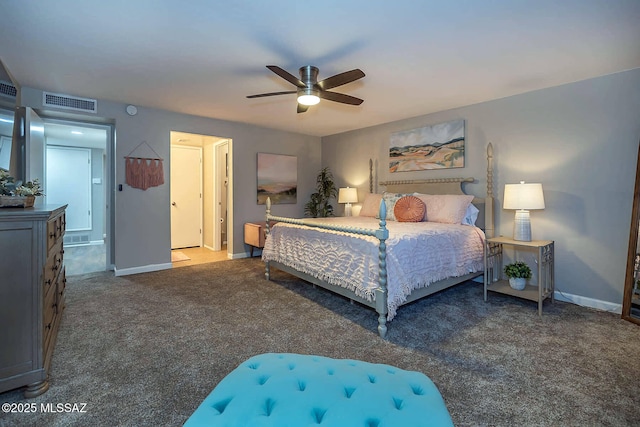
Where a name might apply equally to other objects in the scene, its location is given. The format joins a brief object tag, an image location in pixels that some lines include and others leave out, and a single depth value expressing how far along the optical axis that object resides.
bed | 2.49
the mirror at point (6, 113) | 2.65
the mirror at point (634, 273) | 2.74
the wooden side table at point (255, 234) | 4.97
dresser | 1.64
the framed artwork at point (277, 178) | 5.57
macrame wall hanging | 4.22
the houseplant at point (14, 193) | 1.91
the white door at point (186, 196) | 6.20
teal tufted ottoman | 0.99
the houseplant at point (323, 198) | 6.01
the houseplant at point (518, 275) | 3.18
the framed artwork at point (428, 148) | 4.14
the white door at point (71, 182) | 6.21
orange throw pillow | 3.81
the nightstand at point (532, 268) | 2.93
